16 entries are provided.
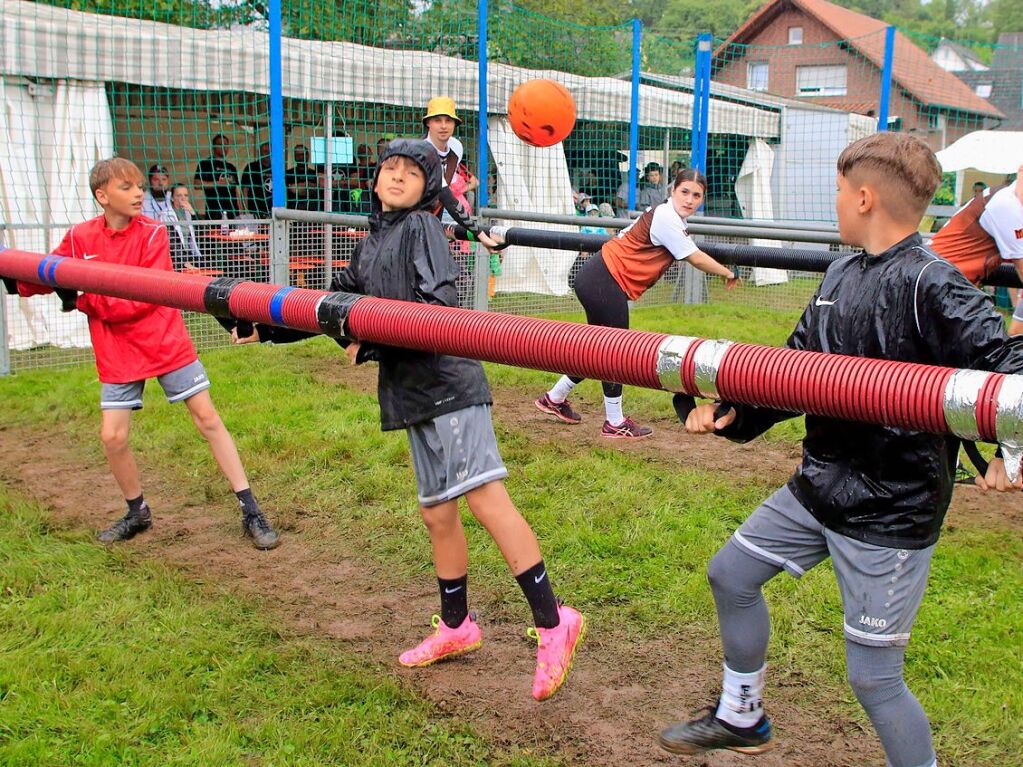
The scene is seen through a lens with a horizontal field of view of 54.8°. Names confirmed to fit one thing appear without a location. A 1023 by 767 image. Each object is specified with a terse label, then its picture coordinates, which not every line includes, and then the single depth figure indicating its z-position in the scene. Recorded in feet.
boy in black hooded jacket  10.77
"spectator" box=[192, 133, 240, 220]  34.12
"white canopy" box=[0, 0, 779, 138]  29.91
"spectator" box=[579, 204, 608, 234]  46.38
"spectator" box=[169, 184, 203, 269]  29.30
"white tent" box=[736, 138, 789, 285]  45.96
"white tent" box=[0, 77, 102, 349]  30.19
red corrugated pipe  6.10
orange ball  27.81
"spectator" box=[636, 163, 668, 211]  45.47
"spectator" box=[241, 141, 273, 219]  34.14
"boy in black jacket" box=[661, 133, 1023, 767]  7.61
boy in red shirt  14.66
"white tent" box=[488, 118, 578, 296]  38.19
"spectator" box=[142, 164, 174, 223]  32.86
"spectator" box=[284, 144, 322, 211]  33.37
